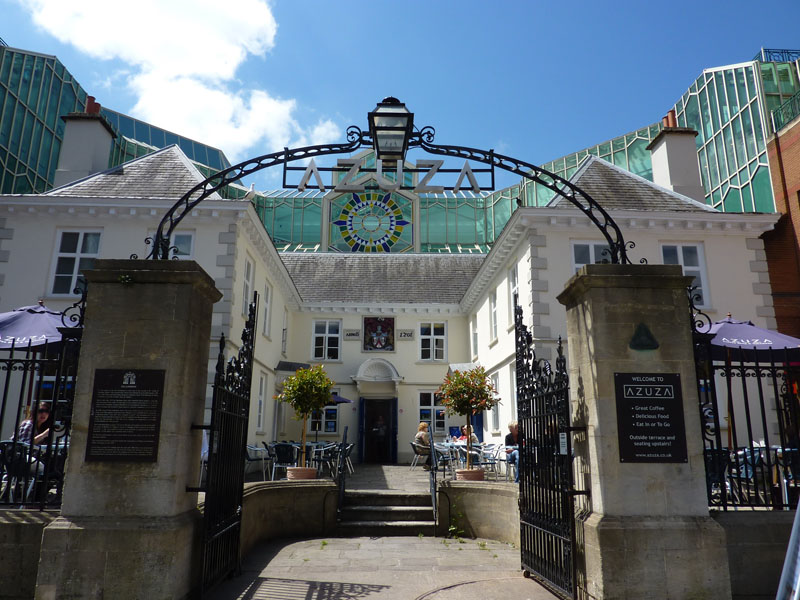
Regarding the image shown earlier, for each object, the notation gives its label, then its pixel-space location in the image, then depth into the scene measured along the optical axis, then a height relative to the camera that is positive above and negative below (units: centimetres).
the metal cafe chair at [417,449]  1538 -28
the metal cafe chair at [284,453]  1329 -36
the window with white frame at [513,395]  1598 +117
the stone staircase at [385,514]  977 -128
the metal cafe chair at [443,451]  1436 -32
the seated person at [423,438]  1608 +0
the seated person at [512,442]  1230 -7
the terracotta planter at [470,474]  1159 -68
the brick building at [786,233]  1645 +612
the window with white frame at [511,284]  1670 +434
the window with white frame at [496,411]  1820 +83
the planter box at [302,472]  1176 -68
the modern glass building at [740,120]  2434 +1459
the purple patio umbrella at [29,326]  781 +147
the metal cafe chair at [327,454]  1365 -39
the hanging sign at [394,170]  714 +320
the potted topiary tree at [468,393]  1277 +99
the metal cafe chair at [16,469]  562 -34
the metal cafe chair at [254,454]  1403 -41
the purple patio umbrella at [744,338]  809 +144
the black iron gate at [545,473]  580 -35
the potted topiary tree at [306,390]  1287 +101
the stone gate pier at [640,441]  524 -1
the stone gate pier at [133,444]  512 -8
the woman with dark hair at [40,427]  807 +10
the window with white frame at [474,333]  2247 +398
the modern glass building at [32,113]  2938 +1680
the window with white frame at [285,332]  2226 +391
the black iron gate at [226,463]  579 -28
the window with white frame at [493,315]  1921 +402
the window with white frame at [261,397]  1786 +120
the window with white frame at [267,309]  1869 +408
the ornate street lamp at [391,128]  707 +367
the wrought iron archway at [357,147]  696 +336
